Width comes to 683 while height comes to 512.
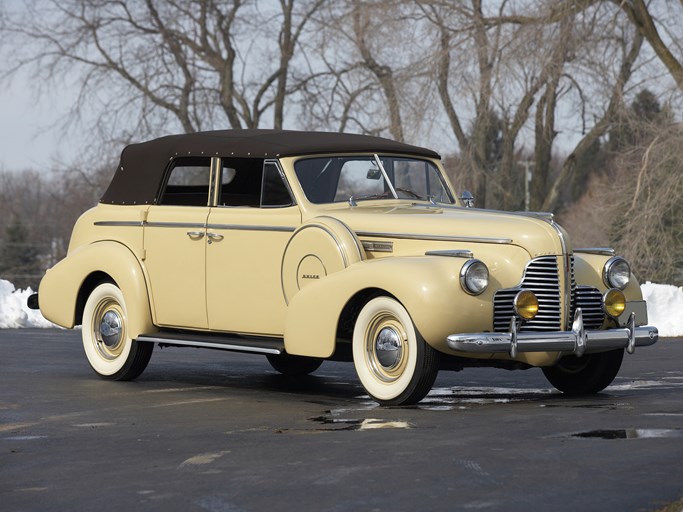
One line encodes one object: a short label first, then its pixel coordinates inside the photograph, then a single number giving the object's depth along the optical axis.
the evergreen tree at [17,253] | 60.54
